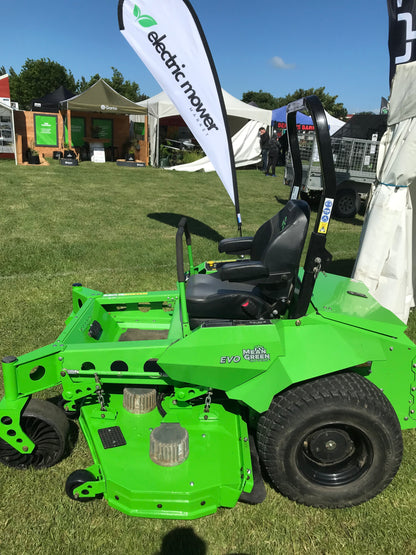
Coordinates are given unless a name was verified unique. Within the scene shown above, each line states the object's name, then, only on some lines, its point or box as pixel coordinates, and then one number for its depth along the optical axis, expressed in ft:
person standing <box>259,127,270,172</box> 62.23
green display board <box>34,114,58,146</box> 61.67
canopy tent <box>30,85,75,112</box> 79.20
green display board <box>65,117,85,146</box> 64.54
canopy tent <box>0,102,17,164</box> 52.60
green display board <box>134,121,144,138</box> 71.15
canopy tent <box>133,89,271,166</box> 59.98
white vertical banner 20.45
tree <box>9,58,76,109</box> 153.38
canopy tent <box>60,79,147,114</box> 56.03
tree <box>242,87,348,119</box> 173.88
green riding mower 7.87
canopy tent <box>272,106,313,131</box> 67.46
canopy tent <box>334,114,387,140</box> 40.54
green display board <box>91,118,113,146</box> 67.15
